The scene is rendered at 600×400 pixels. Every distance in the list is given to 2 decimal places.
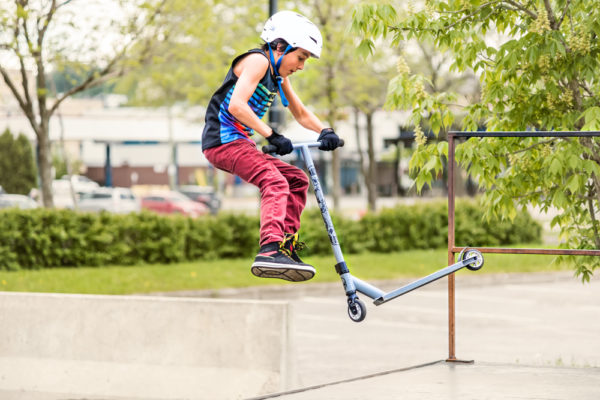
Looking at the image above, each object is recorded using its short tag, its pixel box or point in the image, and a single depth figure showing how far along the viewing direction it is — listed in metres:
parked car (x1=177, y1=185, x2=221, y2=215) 48.03
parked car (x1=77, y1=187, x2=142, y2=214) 40.59
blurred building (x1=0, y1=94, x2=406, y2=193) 54.91
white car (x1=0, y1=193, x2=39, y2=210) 38.50
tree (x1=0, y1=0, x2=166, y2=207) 16.14
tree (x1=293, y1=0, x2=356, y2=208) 23.11
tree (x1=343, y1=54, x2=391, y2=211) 25.84
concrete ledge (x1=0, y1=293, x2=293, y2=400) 7.02
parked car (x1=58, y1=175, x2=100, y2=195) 50.81
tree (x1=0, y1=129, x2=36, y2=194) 46.38
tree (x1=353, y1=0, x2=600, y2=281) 6.11
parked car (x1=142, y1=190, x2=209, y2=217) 40.81
